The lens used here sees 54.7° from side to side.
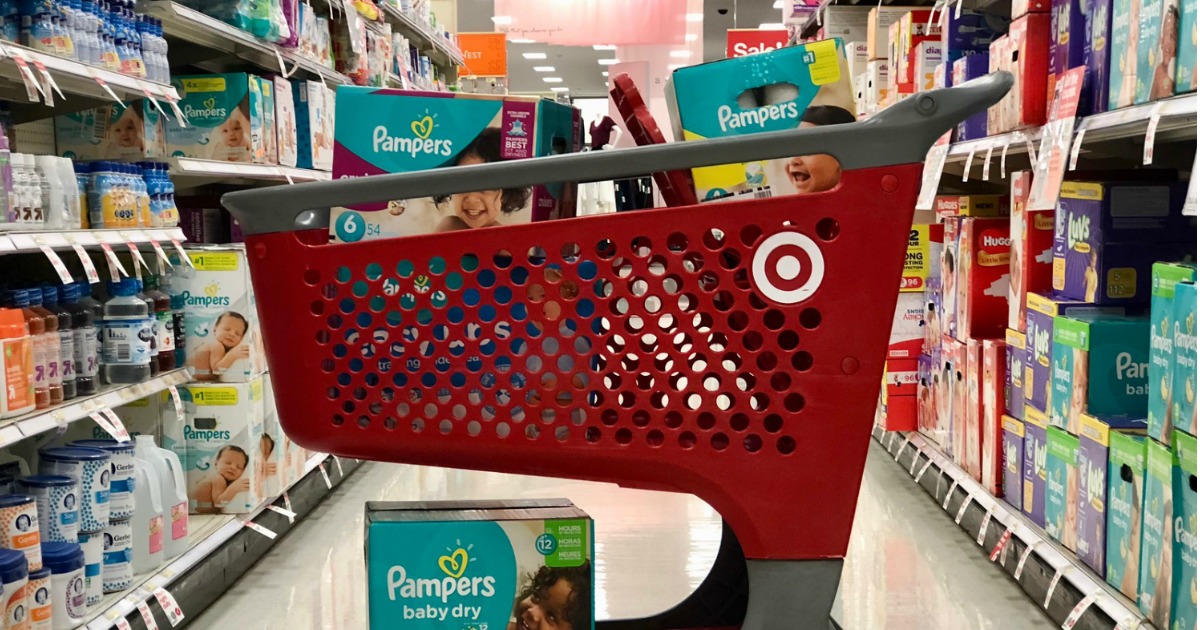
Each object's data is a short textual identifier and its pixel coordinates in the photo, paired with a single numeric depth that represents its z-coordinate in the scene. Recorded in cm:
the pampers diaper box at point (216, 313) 326
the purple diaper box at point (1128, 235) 247
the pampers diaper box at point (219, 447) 324
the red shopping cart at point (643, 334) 127
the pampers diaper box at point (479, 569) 147
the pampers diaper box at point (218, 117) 355
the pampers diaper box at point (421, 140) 149
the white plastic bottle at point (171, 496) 286
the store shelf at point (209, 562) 252
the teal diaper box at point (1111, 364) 244
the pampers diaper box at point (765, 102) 140
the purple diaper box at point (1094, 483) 238
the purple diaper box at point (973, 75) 318
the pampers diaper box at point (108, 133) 306
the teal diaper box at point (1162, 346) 201
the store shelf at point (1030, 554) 233
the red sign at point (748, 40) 1234
